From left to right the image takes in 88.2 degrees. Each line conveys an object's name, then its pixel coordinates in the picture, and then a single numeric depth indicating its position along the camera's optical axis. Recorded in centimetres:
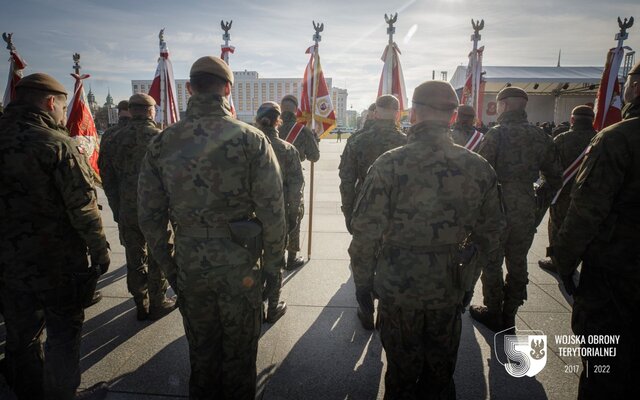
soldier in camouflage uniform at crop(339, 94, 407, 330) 392
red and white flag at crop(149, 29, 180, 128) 675
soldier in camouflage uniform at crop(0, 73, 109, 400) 210
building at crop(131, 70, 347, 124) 12575
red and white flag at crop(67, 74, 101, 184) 623
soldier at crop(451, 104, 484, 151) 485
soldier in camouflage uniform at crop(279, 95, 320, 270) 533
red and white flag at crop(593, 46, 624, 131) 581
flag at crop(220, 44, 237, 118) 662
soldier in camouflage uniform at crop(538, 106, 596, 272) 511
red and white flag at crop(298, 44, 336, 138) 620
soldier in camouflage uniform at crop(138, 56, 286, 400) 203
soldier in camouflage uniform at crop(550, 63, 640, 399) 198
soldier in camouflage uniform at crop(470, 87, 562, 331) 342
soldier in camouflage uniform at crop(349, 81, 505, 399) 198
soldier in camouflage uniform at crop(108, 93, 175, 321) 359
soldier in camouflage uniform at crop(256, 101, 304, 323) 370
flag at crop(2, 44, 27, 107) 636
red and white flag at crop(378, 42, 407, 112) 635
